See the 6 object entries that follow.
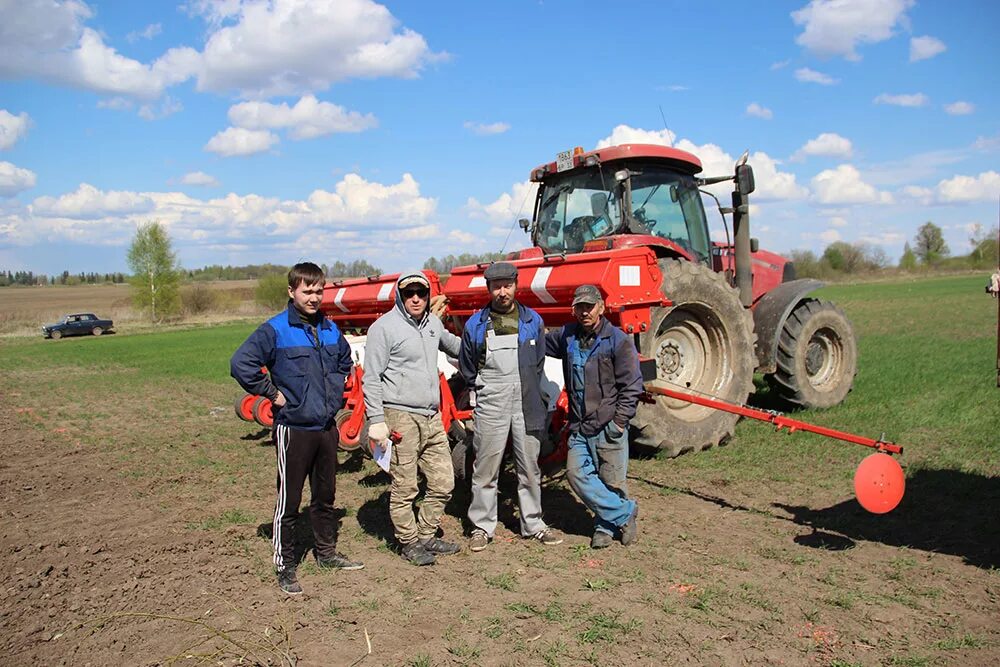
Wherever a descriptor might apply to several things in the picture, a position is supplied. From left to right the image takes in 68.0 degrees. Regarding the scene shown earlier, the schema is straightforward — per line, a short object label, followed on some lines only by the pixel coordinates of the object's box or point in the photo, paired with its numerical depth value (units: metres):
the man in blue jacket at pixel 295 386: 4.04
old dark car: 36.69
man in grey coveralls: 4.58
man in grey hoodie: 4.42
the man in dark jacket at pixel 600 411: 4.49
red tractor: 5.57
